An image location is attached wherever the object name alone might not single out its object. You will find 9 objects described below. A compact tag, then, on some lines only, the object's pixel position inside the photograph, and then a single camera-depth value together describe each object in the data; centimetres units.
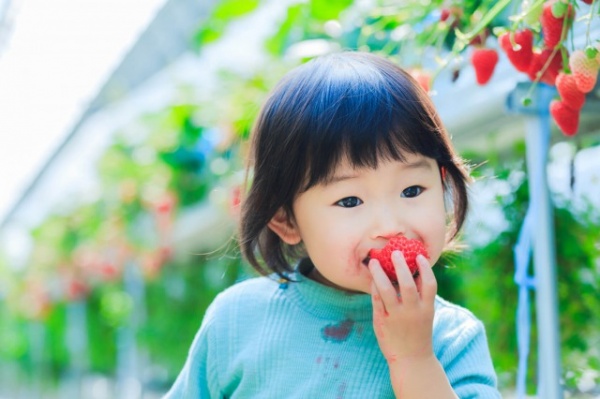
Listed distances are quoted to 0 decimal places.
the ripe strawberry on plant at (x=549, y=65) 105
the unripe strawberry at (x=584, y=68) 98
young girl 91
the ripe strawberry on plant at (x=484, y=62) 113
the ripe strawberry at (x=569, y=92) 100
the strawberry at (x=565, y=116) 102
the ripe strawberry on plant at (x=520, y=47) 105
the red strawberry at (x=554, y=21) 100
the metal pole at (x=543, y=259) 114
